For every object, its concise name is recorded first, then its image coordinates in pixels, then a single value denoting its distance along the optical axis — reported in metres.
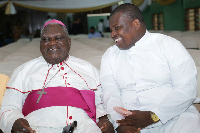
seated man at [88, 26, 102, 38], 9.81
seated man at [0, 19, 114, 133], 1.97
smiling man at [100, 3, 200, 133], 1.86
